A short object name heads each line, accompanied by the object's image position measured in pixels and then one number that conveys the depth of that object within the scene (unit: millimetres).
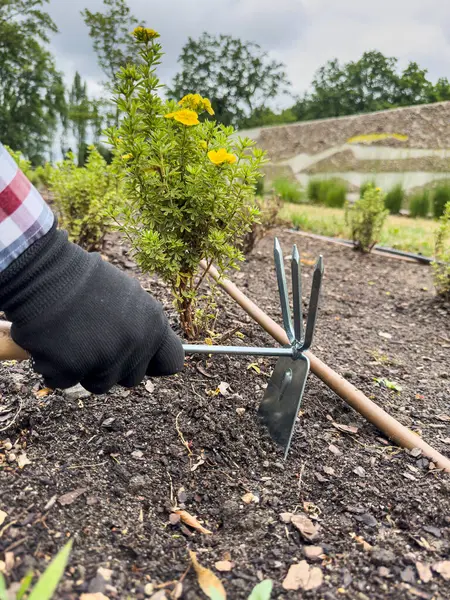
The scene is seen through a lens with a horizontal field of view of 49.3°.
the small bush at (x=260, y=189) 7614
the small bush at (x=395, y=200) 6712
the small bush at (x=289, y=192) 7178
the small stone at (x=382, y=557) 336
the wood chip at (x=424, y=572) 326
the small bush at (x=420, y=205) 6376
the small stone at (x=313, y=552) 341
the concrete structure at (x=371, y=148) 7408
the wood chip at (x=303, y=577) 314
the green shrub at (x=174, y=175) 492
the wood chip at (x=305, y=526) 360
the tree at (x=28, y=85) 18686
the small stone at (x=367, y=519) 380
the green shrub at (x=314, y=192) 7502
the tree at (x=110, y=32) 12938
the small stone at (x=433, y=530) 372
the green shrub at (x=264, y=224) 1209
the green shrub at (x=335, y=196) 7029
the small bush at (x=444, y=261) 1002
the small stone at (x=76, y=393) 496
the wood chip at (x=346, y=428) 515
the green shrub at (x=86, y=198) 944
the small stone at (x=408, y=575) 323
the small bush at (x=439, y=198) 6130
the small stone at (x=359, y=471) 439
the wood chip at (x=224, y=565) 324
